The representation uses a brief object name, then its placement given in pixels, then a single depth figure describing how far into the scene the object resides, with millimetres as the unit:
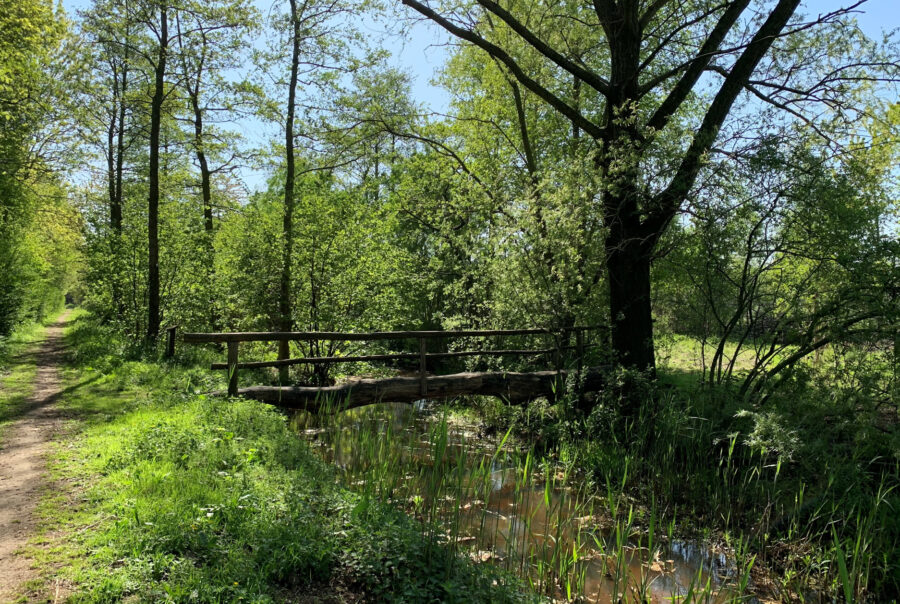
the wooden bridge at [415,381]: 6527
